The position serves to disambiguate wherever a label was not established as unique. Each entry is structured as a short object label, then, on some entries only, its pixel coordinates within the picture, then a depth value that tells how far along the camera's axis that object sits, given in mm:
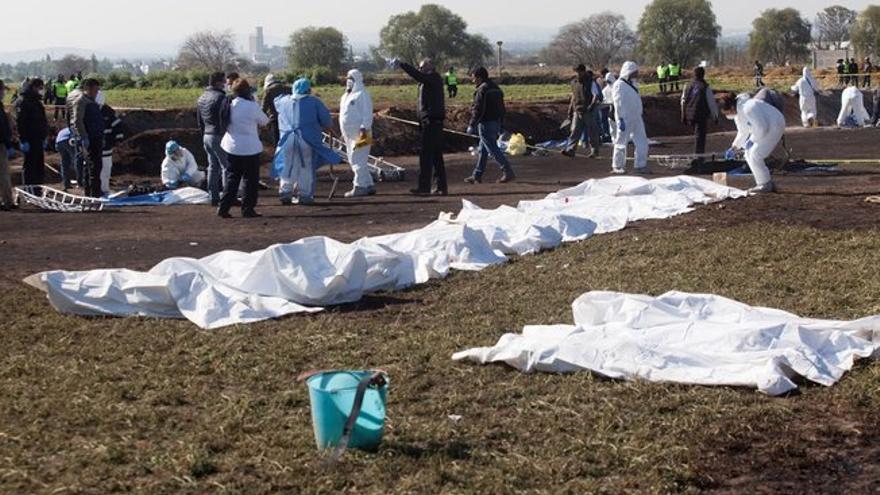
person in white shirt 13234
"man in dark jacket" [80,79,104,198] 15453
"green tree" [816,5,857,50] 119750
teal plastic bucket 5051
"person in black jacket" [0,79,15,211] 15219
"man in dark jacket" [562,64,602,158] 21641
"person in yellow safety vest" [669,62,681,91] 45750
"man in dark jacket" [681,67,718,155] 18141
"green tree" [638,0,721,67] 94250
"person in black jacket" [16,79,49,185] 16562
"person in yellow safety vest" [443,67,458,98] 45969
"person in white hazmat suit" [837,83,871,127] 30328
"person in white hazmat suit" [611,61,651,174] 17969
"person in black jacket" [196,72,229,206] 14047
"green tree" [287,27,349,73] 92938
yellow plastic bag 23078
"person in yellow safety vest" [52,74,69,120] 36938
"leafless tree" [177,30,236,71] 92000
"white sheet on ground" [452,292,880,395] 6215
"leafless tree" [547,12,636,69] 103500
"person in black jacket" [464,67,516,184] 17000
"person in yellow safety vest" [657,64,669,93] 46688
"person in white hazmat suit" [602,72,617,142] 24161
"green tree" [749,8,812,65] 98438
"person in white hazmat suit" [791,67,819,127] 29922
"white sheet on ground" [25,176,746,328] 8422
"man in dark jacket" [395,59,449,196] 15820
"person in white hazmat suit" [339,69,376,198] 16484
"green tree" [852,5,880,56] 87375
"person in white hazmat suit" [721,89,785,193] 13898
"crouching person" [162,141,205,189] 17328
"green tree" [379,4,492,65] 97688
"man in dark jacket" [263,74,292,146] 17344
